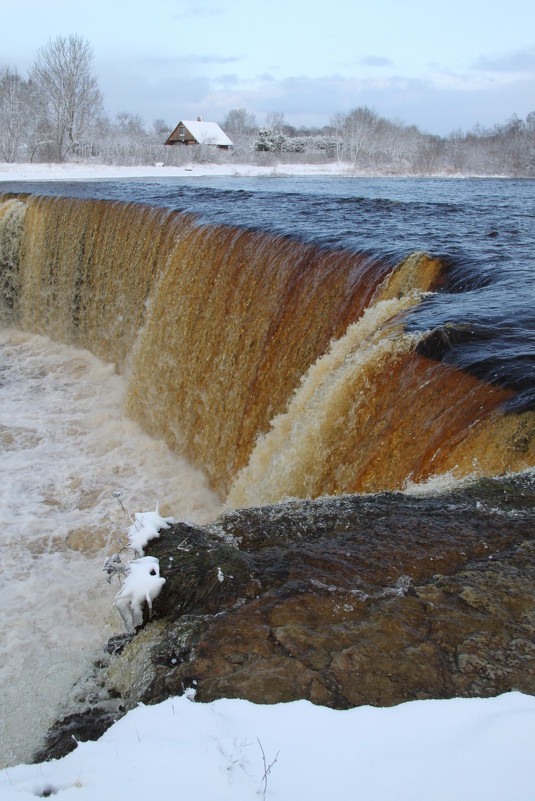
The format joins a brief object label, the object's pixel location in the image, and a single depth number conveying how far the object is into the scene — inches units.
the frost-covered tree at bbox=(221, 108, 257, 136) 2992.1
